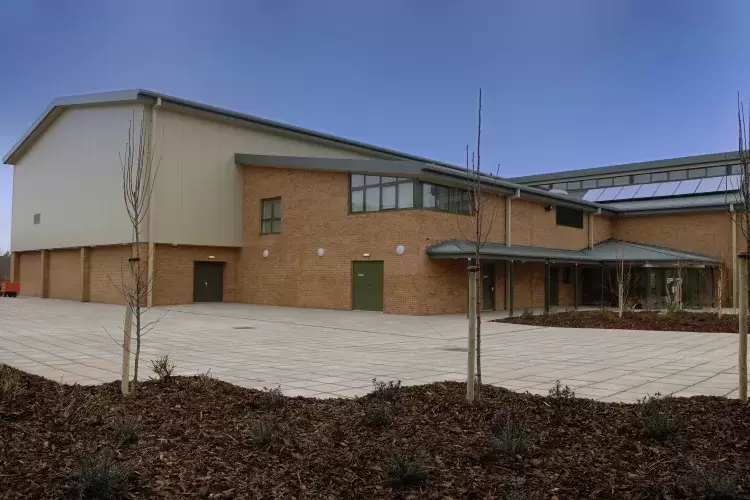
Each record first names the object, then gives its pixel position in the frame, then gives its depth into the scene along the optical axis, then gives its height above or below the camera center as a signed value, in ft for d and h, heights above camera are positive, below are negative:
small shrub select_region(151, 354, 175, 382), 22.99 -3.65
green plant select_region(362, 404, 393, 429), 17.57 -4.05
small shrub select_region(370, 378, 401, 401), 20.38 -3.88
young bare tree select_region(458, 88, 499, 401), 19.95 -0.29
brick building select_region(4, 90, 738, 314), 75.66 +8.61
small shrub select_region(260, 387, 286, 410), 19.53 -4.00
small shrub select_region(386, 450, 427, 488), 13.47 -4.35
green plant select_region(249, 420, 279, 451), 15.81 -4.20
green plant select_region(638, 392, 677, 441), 16.15 -3.80
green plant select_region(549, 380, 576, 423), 18.12 -3.88
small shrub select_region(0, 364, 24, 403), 19.26 -3.83
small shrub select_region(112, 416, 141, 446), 15.84 -4.13
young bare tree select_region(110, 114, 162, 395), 20.65 -0.98
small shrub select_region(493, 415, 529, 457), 14.97 -4.05
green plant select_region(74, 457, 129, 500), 12.51 -4.35
